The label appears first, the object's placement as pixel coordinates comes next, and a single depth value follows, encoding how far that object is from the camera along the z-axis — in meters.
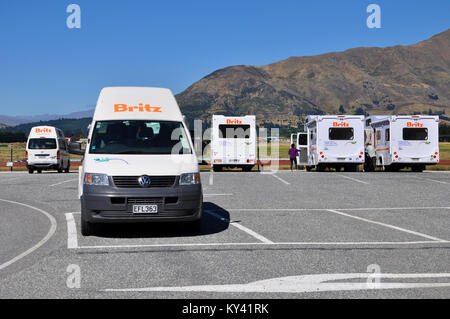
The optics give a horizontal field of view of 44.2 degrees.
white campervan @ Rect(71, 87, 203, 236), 8.55
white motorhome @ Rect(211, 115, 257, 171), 31.22
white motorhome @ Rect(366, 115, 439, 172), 30.28
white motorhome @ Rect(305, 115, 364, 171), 30.27
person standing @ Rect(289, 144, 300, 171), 34.62
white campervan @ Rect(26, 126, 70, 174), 31.48
